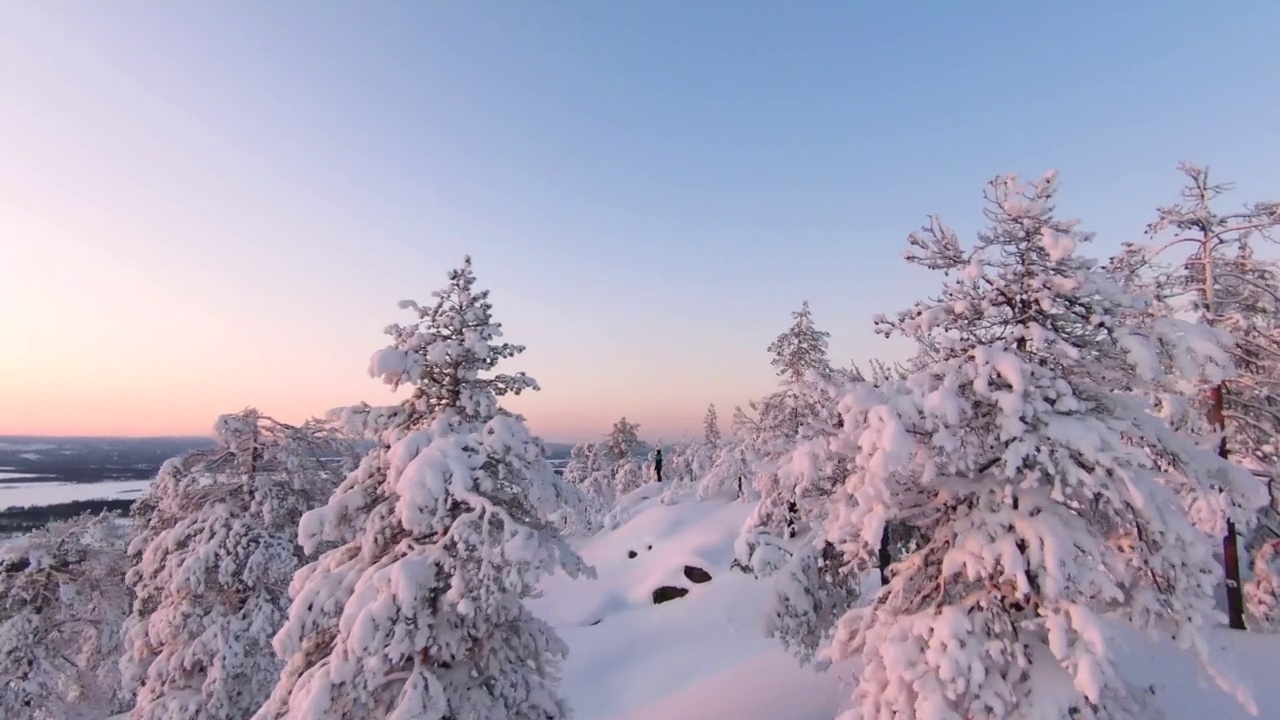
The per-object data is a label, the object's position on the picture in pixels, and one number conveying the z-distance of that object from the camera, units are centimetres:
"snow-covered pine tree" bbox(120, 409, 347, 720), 1319
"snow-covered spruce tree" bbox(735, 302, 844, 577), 845
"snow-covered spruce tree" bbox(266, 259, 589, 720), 851
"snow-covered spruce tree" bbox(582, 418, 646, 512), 6029
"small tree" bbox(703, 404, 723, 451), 6706
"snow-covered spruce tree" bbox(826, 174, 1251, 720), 662
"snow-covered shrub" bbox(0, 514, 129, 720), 1656
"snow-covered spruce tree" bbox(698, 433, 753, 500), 3314
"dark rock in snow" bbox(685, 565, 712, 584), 2927
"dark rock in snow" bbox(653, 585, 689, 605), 2848
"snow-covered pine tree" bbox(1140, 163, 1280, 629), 1329
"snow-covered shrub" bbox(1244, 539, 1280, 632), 1475
